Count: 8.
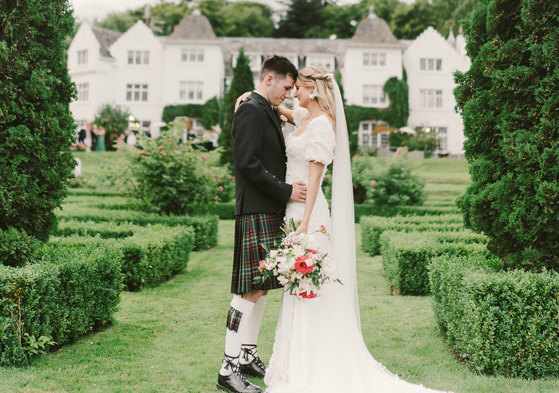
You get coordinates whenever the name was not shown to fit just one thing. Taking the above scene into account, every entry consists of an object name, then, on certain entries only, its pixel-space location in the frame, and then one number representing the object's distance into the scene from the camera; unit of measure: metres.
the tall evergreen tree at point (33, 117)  5.39
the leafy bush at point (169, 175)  12.69
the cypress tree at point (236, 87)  24.15
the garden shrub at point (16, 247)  5.37
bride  4.62
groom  4.76
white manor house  45.78
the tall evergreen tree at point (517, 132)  5.06
